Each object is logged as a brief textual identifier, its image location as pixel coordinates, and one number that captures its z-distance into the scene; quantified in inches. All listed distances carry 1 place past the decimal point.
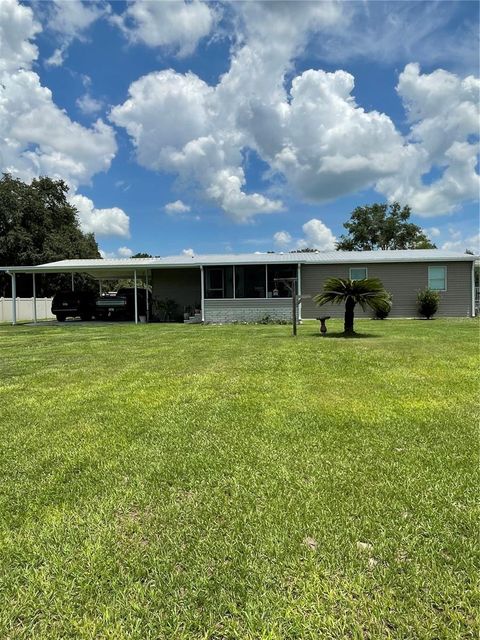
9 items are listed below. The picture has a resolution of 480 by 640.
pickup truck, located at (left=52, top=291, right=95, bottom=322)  793.6
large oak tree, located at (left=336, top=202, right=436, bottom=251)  1651.1
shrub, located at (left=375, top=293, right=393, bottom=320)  703.1
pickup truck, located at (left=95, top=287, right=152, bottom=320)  791.1
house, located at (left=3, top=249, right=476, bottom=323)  701.9
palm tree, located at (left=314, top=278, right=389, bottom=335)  418.3
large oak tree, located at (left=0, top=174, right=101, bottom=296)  1277.1
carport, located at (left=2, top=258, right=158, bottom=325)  714.2
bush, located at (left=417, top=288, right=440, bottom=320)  703.1
